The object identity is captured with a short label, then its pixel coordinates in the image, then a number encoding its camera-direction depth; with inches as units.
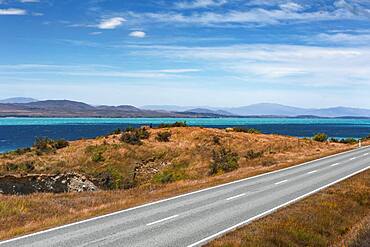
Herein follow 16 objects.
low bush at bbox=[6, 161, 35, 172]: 1606.8
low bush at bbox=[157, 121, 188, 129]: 2374.9
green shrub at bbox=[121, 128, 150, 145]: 1942.1
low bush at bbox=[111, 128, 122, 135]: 2242.1
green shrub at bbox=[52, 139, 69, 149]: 1931.6
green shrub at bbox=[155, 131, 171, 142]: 2029.8
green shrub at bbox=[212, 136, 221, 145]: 1993.0
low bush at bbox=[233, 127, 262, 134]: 2491.6
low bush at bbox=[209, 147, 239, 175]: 1526.8
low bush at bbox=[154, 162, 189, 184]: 1549.0
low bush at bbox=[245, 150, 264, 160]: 1751.2
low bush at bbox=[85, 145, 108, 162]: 1733.5
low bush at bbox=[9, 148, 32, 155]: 1838.1
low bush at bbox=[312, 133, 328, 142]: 2542.8
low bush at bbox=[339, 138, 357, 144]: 2591.5
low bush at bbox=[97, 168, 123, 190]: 1467.8
